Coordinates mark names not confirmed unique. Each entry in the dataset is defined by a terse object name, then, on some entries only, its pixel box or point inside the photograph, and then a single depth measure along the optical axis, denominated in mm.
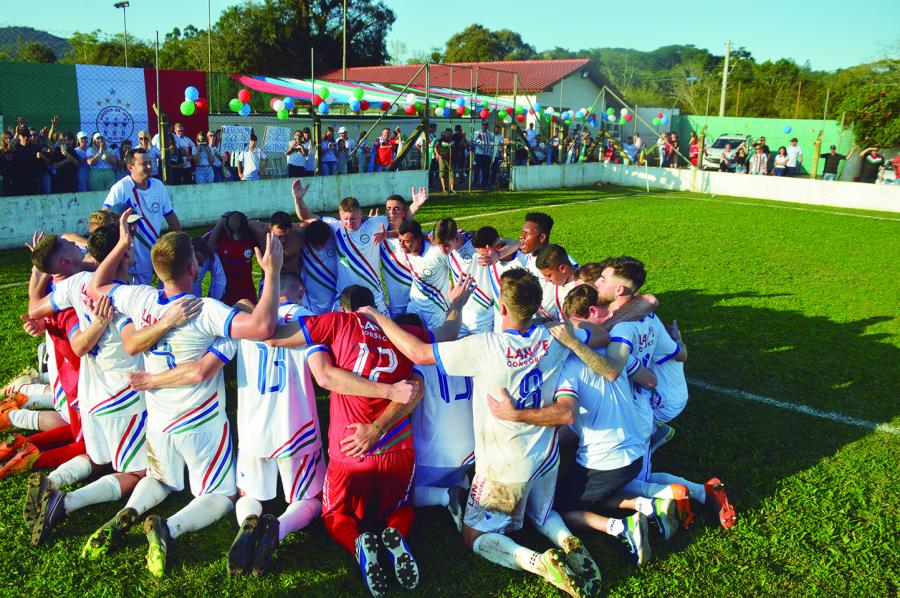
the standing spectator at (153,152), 15806
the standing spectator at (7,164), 13031
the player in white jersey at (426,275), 6652
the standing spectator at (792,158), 27547
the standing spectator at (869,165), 25438
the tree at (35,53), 37625
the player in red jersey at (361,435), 4281
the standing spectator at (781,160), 27328
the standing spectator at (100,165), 14330
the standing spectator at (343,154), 19625
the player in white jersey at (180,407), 4227
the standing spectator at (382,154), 21406
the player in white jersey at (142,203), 7729
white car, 33938
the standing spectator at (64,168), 13906
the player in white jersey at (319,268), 6645
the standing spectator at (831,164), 27062
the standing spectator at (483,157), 24000
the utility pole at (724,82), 40469
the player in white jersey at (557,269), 5789
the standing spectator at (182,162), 15852
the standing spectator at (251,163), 17156
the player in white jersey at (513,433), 4031
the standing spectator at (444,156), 21656
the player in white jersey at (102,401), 4664
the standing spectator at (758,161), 26672
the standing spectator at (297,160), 18484
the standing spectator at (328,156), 19125
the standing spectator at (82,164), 14287
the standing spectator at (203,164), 16206
